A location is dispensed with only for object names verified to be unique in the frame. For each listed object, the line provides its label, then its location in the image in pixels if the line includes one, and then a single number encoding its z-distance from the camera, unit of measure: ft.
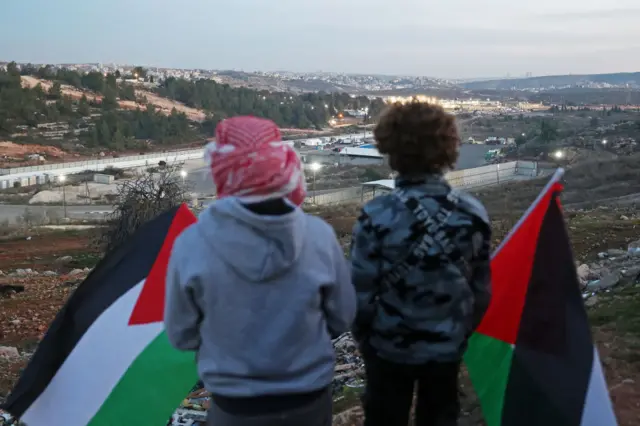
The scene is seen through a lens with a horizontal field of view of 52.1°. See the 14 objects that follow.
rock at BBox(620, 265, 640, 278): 24.04
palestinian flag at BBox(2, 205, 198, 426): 9.77
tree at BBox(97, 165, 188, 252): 68.54
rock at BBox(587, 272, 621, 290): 23.70
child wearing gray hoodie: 5.96
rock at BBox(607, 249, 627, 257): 33.74
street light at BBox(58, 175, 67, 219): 135.27
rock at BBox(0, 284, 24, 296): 49.22
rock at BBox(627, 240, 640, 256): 30.91
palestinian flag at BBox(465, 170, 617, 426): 8.15
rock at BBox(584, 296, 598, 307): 20.76
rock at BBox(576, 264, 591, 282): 27.71
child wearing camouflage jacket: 7.16
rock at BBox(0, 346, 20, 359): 28.32
